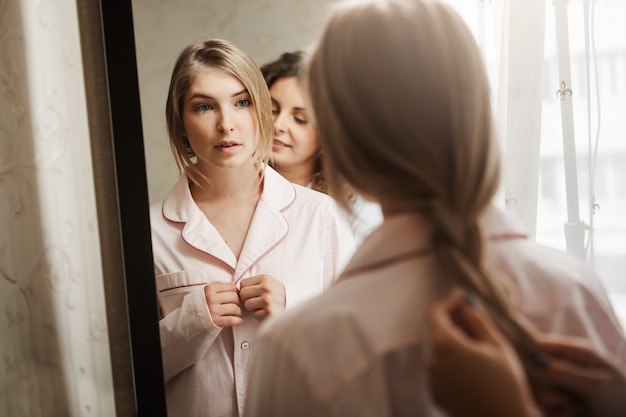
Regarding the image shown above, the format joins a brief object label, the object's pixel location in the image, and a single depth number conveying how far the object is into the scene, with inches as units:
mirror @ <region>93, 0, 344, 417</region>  46.5
